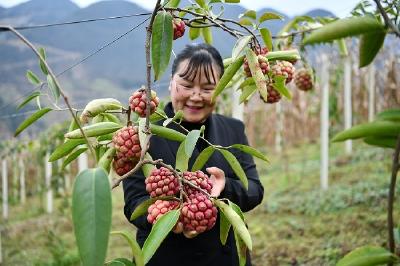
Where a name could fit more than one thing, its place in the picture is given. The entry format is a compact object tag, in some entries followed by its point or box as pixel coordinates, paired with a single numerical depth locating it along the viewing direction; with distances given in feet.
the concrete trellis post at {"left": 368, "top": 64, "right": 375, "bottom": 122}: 17.36
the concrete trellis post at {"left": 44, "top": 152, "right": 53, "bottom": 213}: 19.29
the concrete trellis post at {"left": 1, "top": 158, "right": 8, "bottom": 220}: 18.85
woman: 3.63
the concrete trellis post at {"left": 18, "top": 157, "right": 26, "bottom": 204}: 25.74
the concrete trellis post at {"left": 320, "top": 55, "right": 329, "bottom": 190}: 13.61
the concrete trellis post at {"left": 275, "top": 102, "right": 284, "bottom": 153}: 18.88
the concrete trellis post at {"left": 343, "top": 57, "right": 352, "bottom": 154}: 15.57
